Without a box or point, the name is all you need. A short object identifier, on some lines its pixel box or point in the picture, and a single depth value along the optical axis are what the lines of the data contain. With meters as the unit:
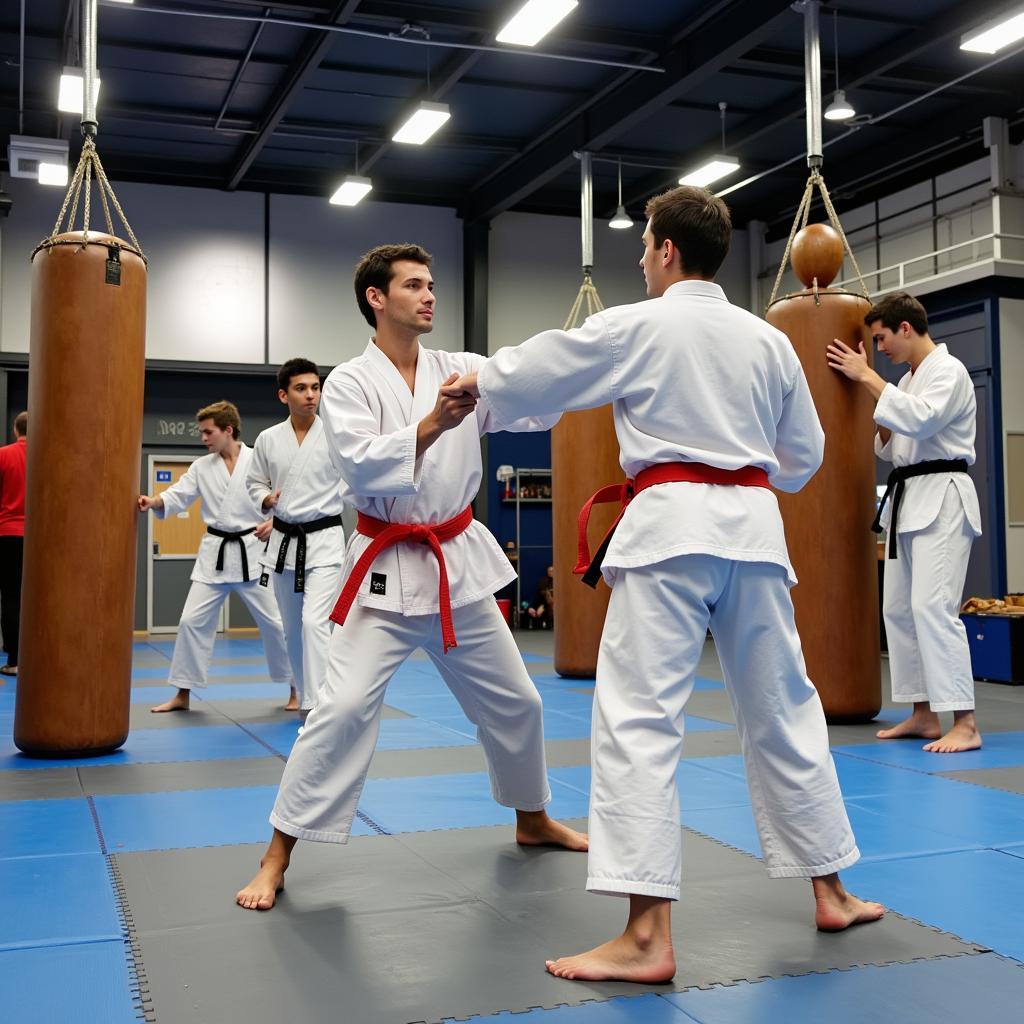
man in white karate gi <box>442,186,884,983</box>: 2.16
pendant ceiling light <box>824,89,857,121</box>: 9.15
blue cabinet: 7.54
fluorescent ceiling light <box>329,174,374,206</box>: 11.25
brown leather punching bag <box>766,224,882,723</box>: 5.21
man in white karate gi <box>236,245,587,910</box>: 2.64
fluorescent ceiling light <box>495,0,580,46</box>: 7.57
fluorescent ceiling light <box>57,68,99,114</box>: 8.08
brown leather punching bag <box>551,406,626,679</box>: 7.12
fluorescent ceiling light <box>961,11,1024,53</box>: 7.81
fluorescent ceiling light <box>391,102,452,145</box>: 9.41
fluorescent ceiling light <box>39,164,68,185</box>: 9.56
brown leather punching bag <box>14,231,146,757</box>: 4.56
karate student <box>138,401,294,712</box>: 6.11
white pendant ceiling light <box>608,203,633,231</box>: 12.15
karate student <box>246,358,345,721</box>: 5.18
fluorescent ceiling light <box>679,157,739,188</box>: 10.67
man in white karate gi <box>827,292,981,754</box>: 4.71
